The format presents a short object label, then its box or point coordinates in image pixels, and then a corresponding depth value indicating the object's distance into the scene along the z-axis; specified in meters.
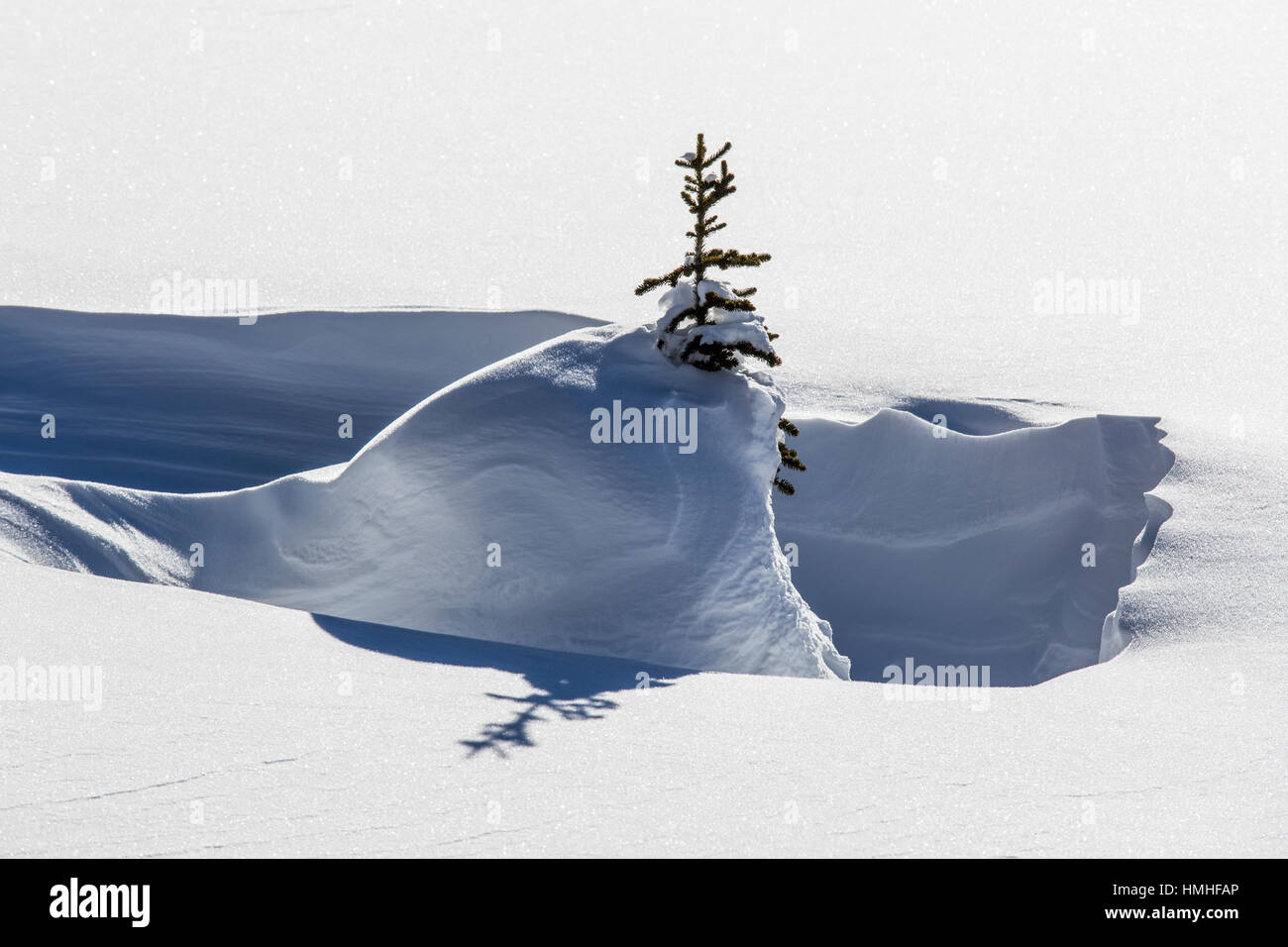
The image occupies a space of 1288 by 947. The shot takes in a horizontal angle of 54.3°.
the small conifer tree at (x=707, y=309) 6.36
